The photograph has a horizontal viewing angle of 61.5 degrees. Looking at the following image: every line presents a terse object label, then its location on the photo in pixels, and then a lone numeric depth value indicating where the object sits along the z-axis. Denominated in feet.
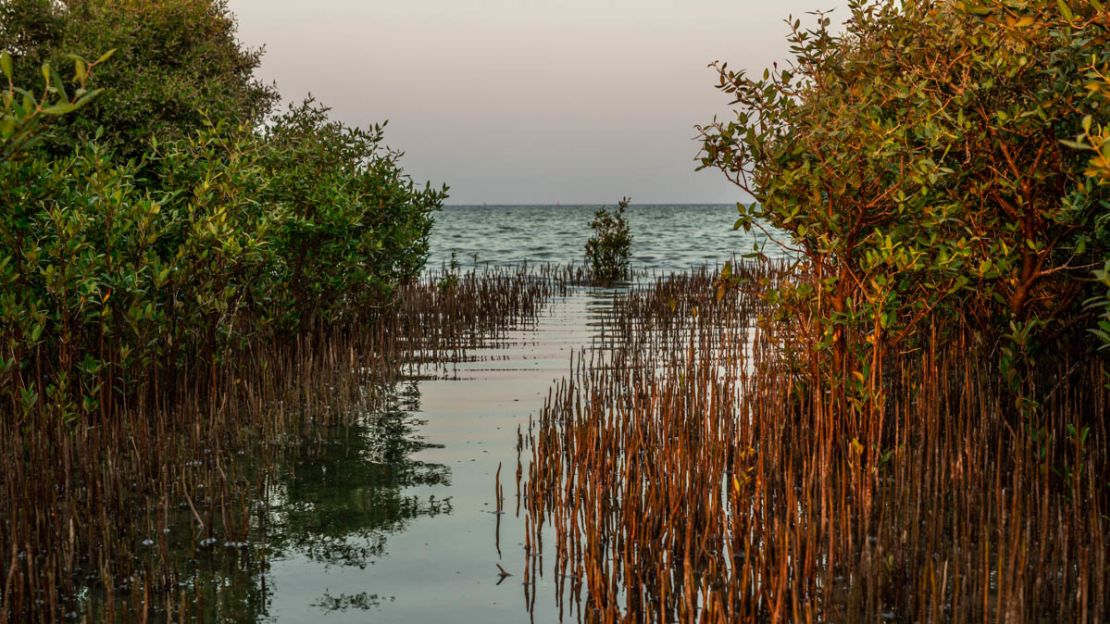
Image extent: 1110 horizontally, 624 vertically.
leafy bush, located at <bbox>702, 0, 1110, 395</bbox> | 17.21
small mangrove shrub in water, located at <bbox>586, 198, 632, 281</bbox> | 75.82
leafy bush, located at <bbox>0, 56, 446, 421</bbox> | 21.36
